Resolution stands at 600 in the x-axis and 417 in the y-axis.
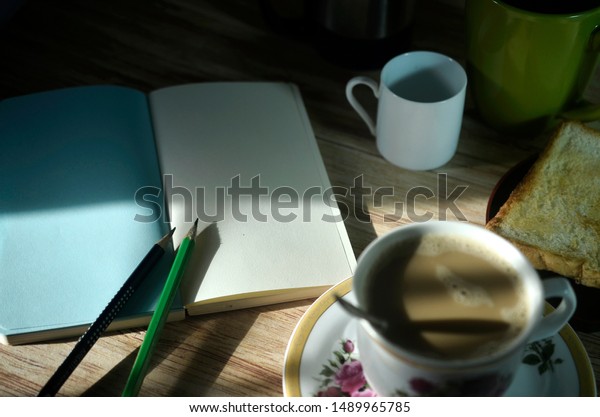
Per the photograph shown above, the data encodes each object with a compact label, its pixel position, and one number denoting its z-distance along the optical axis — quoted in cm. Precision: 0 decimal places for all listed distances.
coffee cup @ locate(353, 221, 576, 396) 57
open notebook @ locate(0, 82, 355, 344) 76
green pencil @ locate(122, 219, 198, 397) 69
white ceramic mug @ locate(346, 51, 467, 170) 85
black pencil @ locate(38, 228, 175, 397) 68
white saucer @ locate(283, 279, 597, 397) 66
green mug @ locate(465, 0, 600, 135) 83
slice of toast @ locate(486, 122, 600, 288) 78
